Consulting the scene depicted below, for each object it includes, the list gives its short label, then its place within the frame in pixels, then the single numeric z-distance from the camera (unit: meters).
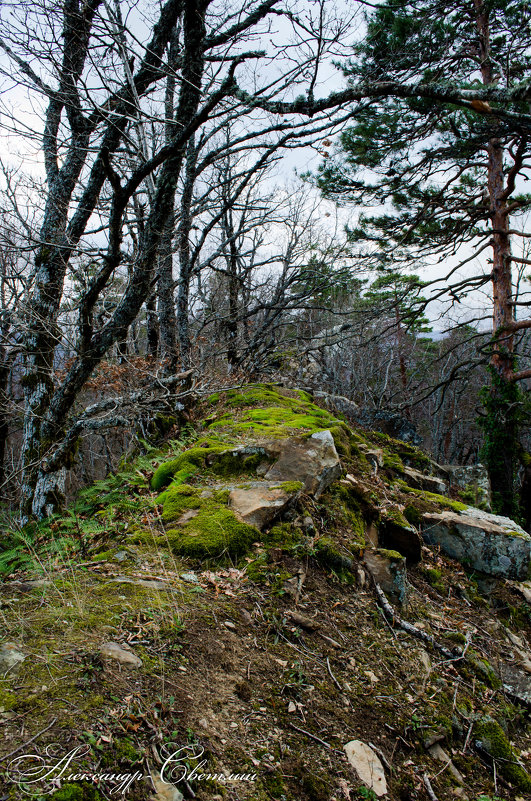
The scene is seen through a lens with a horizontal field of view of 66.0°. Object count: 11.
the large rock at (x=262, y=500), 3.38
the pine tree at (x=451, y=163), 6.60
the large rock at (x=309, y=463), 4.12
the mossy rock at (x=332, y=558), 3.28
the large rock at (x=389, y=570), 3.36
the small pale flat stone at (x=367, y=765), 1.84
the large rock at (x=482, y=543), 4.83
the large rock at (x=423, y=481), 6.77
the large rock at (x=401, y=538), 4.34
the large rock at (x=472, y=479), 10.24
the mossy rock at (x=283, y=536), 3.27
